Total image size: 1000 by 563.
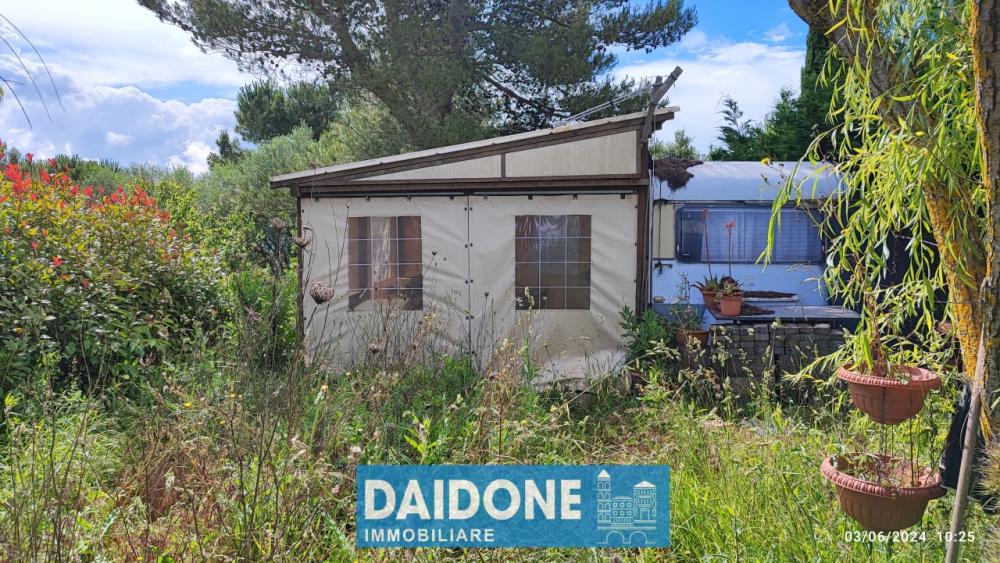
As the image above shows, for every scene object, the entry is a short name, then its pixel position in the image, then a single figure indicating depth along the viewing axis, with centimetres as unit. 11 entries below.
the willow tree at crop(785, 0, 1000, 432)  265
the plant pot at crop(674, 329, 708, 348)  685
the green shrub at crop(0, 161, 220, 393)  502
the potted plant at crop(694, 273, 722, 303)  762
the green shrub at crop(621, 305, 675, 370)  680
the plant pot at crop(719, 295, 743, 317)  718
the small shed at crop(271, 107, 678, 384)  722
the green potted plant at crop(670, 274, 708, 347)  696
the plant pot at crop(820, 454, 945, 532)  260
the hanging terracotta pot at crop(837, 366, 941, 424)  274
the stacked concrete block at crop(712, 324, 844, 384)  671
